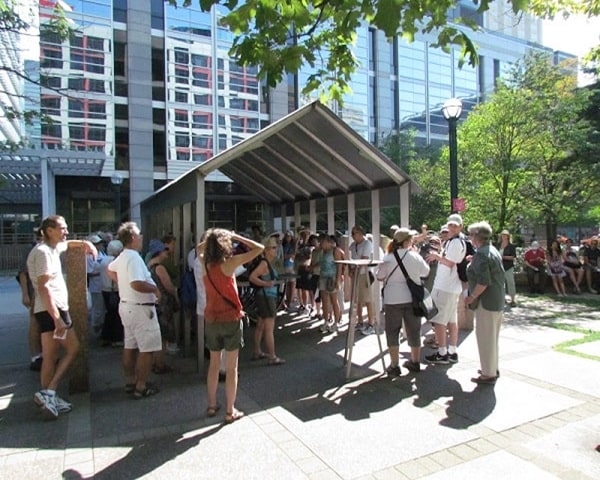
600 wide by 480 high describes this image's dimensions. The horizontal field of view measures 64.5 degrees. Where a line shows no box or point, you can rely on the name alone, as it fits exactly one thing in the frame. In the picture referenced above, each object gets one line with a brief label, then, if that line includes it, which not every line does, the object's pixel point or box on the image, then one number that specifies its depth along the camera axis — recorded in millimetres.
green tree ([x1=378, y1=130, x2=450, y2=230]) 19228
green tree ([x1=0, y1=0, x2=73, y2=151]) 6332
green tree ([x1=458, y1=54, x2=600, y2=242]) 13531
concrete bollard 4992
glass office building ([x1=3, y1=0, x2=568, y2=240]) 26656
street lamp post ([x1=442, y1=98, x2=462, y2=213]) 9203
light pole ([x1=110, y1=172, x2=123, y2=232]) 20219
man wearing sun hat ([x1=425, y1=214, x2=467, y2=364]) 5805
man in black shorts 4383
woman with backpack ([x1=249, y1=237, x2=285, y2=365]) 5789
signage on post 9086
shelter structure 6277
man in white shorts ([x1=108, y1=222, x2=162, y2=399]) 4742
